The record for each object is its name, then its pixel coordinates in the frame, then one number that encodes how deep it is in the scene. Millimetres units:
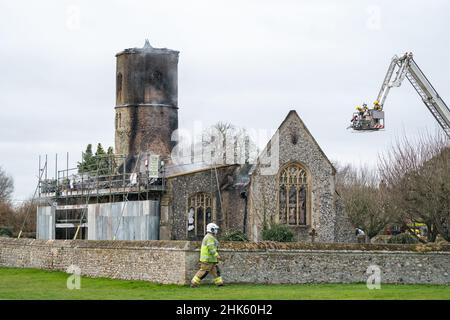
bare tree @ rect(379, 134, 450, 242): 43875
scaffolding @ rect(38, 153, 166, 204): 49031
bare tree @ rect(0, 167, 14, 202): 126875
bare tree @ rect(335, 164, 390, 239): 64250
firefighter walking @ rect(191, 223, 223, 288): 29422
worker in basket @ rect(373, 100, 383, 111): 49500
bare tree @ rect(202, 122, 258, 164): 57969
